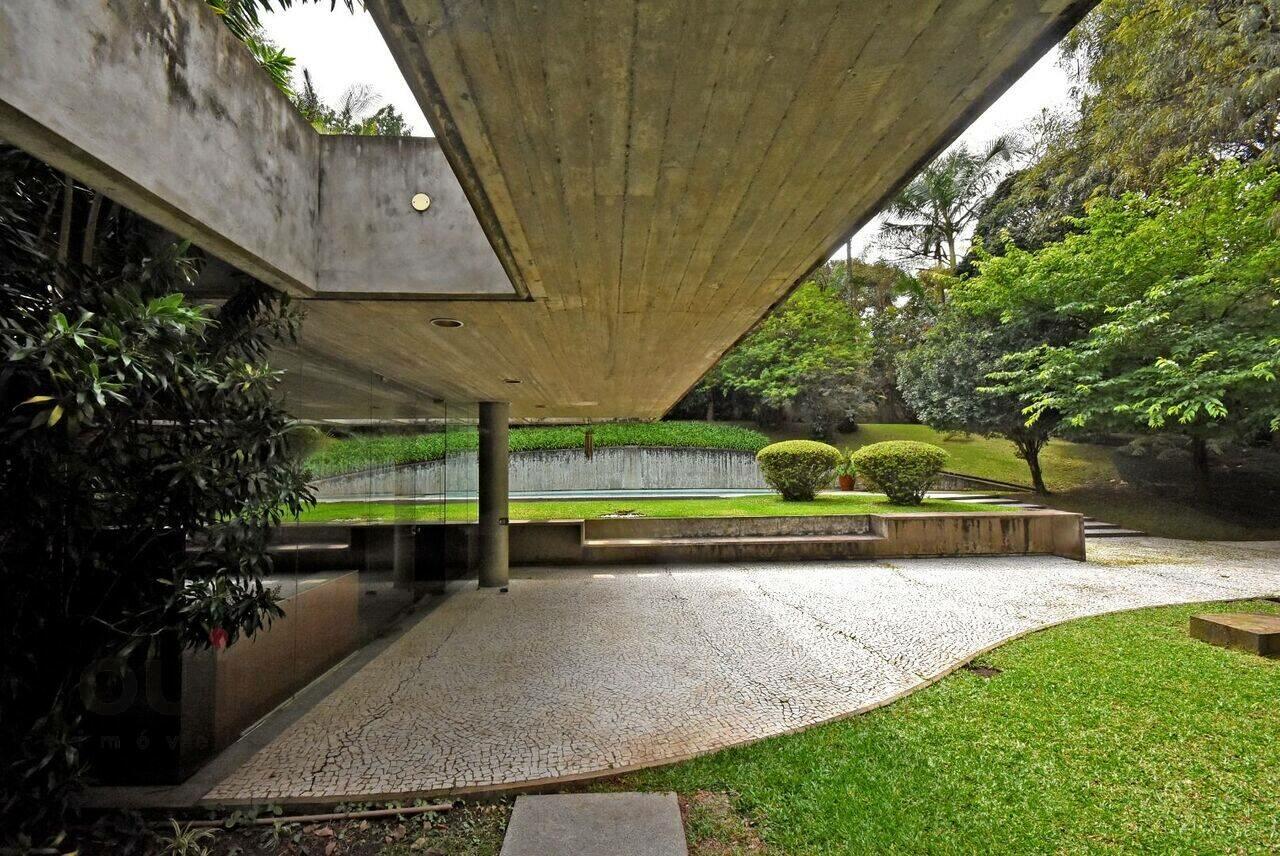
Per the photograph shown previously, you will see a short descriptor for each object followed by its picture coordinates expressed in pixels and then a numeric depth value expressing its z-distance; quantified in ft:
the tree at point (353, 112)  40.22
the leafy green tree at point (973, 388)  44.34
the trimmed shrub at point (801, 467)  40.11
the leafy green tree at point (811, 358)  71.56
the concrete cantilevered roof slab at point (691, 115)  4.65
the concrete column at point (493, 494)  24.35
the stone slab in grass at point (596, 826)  7.52
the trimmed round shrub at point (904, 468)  36.63
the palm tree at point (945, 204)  70.54
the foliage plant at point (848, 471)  50.55
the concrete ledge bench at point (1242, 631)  14.76
